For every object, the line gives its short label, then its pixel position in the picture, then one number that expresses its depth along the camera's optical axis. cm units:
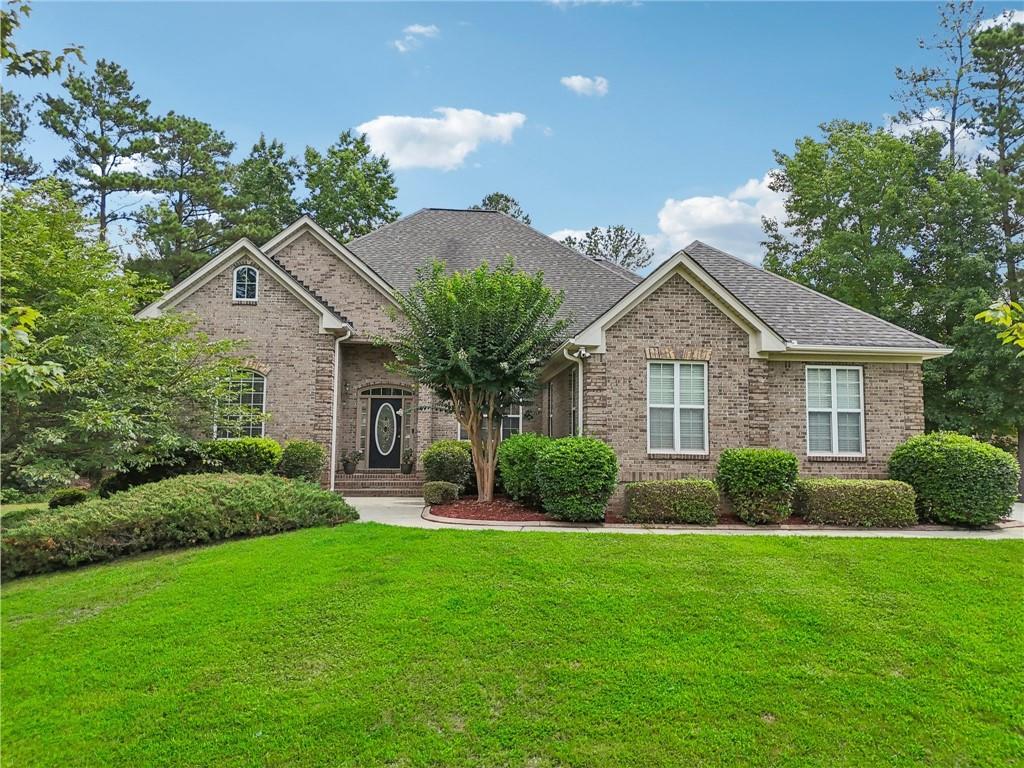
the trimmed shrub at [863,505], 1041
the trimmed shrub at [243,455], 1260
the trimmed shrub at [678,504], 1031
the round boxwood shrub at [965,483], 1046
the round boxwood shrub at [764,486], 1051
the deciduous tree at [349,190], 3067
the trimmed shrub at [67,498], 1070
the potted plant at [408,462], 1649
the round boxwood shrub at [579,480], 1016
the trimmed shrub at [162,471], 1184
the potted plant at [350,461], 1617
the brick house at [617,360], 1162
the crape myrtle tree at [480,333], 1124
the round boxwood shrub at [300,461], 1350
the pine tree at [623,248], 4331
